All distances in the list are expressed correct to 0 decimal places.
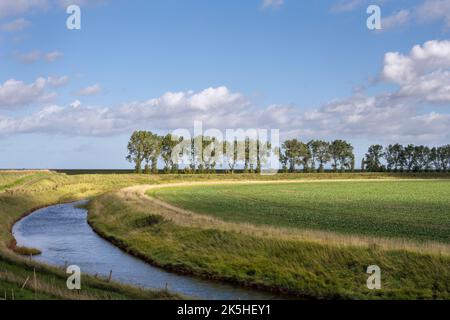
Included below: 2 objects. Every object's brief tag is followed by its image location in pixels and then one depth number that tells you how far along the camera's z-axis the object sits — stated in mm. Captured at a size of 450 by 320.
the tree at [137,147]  197500
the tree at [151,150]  198125
